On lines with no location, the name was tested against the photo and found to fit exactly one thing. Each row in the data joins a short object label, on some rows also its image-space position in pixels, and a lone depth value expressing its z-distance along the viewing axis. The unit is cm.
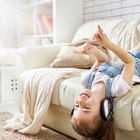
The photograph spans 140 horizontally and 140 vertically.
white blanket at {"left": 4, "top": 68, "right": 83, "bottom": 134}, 152
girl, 108
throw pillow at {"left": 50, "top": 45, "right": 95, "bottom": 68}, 179
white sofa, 107
